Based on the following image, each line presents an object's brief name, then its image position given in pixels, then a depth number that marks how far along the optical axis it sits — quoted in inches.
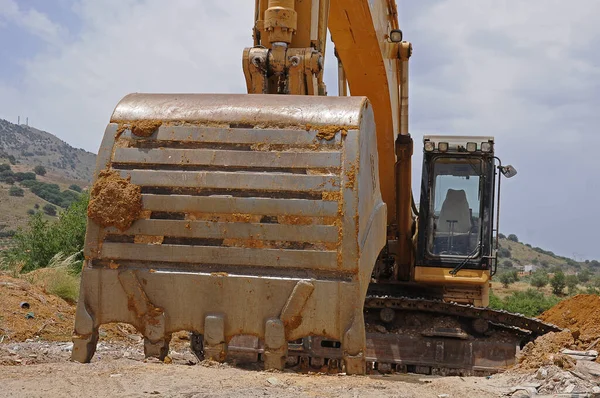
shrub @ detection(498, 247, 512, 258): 2662.4
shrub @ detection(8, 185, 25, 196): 2166.6
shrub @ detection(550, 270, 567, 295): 1342.3
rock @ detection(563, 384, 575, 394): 243.0
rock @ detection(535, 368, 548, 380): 259.1
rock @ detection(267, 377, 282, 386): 212.5
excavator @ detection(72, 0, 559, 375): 208.2
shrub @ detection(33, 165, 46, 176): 2699.3
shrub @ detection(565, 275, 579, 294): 1376.2
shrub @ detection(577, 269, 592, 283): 1617.7
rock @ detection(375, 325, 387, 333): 375.4
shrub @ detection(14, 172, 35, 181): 2401.6
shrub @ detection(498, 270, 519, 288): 1509.6
